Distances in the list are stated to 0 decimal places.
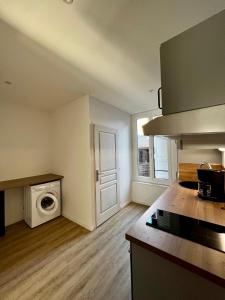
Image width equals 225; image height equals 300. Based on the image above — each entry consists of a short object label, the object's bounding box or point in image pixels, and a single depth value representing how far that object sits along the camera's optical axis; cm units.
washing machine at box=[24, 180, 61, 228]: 284
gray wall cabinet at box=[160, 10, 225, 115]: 74
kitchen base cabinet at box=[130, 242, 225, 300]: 77
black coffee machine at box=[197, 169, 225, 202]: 153
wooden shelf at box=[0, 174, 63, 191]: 263
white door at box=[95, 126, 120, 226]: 290
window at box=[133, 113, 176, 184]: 351
